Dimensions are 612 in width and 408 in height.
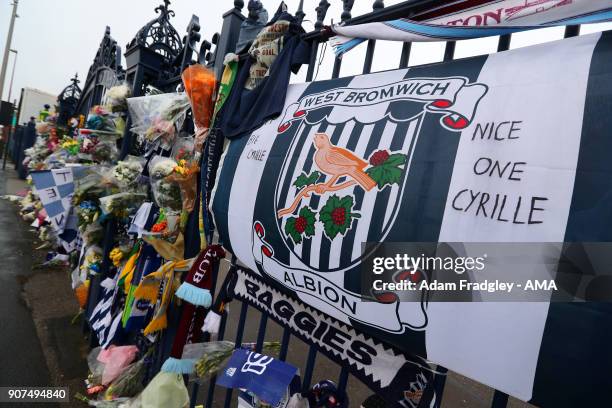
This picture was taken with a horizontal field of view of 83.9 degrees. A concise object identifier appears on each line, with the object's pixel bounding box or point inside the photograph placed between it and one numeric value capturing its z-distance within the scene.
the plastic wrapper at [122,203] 2.56
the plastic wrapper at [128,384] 2.18
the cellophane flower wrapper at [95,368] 2.40
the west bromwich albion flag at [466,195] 0.65
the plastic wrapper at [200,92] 1.99
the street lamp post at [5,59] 14.14
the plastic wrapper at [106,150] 3.48
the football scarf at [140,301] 2.20
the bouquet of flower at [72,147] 4.60
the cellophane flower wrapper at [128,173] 2.69
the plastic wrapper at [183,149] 2.25
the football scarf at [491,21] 0.77
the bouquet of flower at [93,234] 3.15
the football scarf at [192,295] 1.58
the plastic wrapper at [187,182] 1.99
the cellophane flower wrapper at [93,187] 2.90
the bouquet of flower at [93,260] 3.04
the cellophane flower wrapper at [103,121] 3.44
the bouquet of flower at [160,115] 2.28
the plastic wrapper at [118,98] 3.09
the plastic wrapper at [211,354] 1.62
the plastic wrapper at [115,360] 2.28
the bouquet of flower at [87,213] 2.95
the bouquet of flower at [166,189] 2.13
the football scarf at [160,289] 1.94
